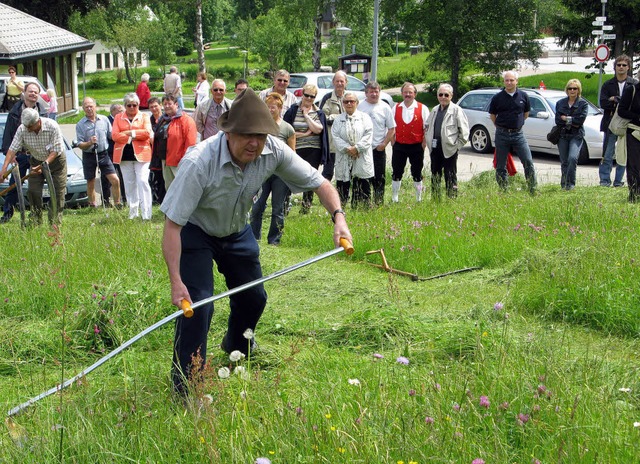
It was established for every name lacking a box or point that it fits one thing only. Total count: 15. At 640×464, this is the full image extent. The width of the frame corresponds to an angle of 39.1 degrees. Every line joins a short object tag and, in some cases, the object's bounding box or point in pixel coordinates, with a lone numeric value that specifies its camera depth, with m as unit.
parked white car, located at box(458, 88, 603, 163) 18.75
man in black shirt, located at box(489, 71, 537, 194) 13.20
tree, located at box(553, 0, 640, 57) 34.34
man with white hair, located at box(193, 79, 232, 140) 12.56
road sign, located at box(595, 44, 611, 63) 26.83
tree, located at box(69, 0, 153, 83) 66.31
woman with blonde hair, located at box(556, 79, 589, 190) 13.68
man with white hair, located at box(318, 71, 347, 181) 13.05
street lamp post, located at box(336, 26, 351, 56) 45.22
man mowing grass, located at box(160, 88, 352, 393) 4.85
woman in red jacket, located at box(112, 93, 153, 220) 12.94
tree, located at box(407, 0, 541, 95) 36.38
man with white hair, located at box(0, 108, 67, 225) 11.88
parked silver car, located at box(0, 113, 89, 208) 14.77
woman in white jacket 12.00
